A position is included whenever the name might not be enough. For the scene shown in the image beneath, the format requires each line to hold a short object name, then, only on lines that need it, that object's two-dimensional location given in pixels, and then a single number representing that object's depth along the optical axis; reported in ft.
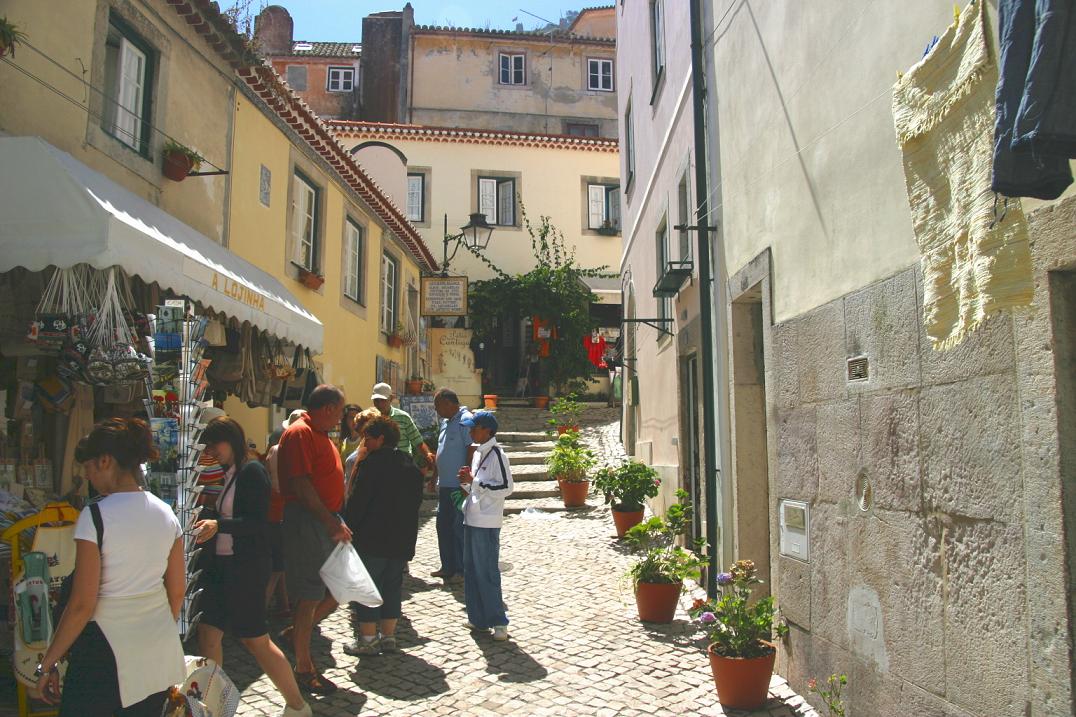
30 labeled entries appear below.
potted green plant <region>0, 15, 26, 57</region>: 15.83
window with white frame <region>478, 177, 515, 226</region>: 73.72
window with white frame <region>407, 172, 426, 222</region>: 72.18
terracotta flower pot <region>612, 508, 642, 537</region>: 30.99
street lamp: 57.67
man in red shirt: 15.72
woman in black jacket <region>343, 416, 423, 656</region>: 18.22
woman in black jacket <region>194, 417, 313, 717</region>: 13.55
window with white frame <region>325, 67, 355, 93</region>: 93.20
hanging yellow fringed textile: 8.57
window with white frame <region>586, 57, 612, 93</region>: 88.28
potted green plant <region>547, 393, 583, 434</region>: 47.84
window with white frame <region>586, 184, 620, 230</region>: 75.31
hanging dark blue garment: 6.70
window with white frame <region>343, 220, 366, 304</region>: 40.91
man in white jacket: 19.30
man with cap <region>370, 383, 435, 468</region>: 26.46
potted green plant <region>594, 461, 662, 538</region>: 30.96
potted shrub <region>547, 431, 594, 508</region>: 38.70
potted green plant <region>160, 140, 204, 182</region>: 22.93
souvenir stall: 14.28
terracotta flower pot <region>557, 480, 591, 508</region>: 38.58
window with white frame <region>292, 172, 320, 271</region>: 34.19
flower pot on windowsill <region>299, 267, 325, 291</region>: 34.22
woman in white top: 9.45
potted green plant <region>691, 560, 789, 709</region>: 14.98
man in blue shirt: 24.26
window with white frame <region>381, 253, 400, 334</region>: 48.75
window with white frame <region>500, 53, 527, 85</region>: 86.28
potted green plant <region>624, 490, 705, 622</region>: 20.57
